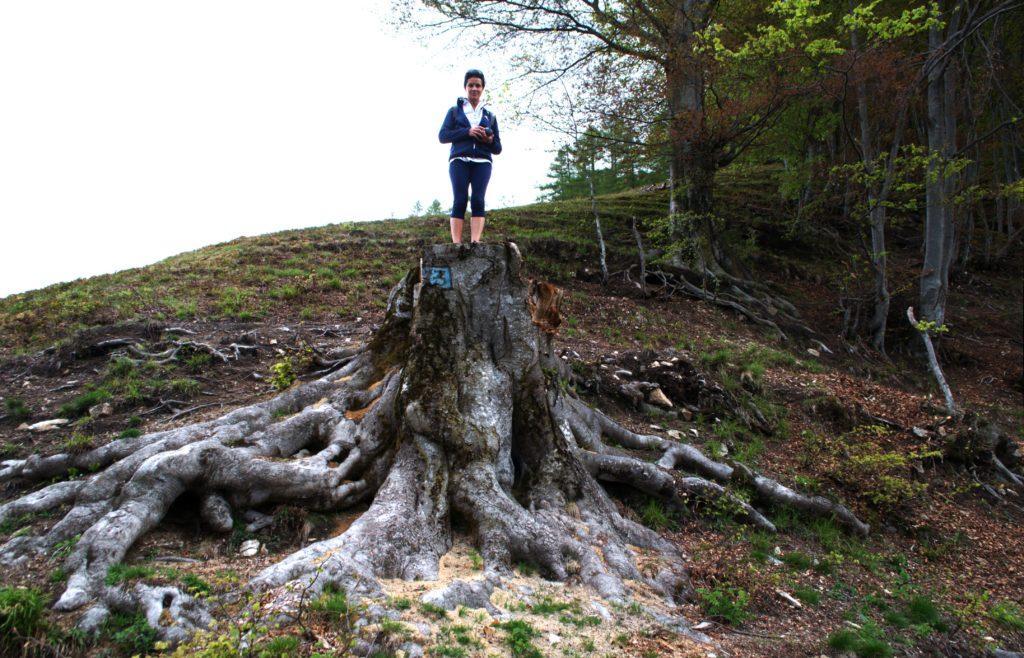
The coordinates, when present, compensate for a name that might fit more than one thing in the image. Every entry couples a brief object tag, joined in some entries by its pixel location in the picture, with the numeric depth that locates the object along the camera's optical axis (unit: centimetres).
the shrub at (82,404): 648
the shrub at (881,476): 686
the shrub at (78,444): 521
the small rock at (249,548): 443
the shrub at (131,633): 312
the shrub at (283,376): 679
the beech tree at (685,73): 1349
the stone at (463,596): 382
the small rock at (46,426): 613
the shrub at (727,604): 458
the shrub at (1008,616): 507
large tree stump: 409
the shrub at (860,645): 440
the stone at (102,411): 640
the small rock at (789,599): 500
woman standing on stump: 600
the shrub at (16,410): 641
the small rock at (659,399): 887
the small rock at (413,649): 318
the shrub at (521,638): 343
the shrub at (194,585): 355
